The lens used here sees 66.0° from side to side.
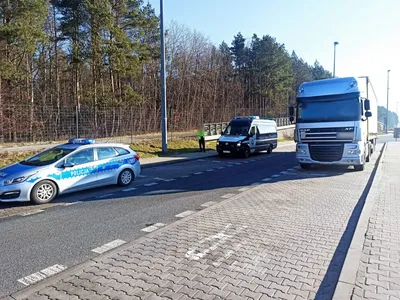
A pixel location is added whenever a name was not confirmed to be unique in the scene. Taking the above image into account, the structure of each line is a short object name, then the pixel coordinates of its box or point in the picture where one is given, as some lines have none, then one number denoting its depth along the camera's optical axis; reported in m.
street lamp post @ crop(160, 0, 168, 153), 17.03
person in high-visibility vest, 20.56
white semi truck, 11.57
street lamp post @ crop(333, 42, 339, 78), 32.64
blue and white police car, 6.95
